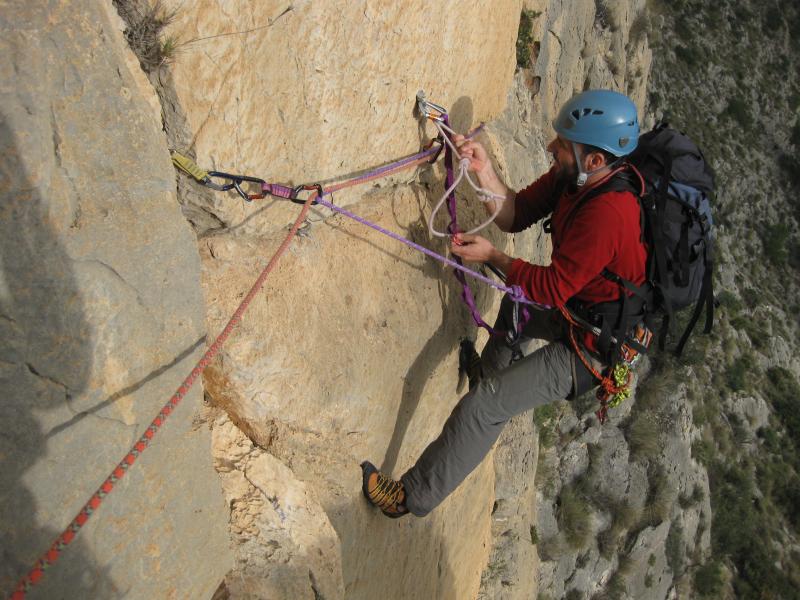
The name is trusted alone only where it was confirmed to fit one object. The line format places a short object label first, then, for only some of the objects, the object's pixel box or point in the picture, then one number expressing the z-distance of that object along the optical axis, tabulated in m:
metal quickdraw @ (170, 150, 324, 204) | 2.10
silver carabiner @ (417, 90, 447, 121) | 3.33
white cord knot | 3.32
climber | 2.79
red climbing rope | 1.41
